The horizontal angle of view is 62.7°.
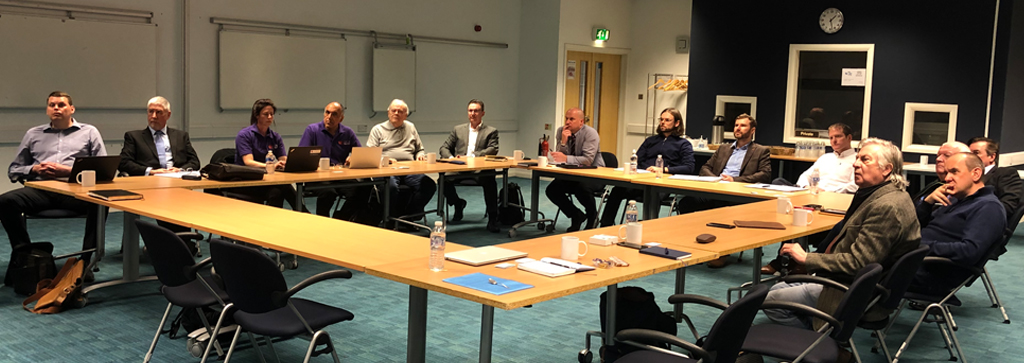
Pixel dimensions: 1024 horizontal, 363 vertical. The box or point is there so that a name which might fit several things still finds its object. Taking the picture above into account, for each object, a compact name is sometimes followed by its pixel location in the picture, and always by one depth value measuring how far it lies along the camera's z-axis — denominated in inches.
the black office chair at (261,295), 118.9
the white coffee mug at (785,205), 194.5
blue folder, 109.1
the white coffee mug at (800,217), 177.2
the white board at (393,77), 417.4
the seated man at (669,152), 299.0
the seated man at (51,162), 211.2
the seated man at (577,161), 305.0
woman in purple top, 259.4
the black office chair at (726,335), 98.4
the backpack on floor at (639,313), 142.0
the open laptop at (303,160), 251.1
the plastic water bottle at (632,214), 155.2
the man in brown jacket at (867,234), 143.0
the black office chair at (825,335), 116.9
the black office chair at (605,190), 301.7
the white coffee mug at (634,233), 145.3
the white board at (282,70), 360.5
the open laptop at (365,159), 267.6
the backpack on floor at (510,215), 310.7
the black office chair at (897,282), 132.6
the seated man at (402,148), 303.6
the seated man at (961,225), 158.4
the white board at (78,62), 300.4
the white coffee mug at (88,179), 203.6
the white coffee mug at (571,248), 130.2
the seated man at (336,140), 286.3
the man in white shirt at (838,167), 256.5
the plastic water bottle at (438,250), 121.6
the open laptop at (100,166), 207.2
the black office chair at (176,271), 134.3
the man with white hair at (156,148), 245.3
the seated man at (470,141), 327.0
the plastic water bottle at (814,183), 233.1
